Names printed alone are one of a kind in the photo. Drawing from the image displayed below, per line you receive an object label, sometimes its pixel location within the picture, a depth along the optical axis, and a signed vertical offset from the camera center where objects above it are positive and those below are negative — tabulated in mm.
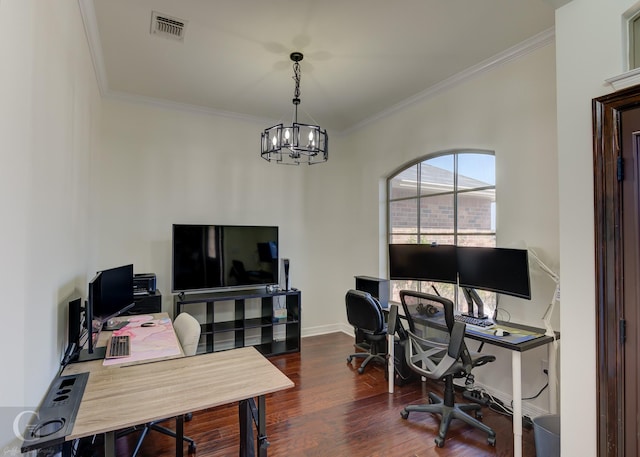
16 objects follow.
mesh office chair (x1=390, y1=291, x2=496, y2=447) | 2426 -1015
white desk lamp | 2451 -503
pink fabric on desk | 2045 -776
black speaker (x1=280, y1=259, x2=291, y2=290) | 4543 -634
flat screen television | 3871 -297
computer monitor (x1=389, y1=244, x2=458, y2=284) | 3242 -317
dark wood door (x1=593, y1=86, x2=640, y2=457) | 1575 -165
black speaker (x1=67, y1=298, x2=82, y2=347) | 2079 -584
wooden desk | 1370 -774
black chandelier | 2662 +780
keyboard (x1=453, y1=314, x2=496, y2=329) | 2729 -767
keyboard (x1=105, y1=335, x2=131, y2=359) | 2053 -755
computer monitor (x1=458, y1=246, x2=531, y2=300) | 2586 -320
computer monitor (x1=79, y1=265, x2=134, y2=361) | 2021 -471
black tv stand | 3990 -1149
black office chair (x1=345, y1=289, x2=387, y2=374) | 3432 -966
